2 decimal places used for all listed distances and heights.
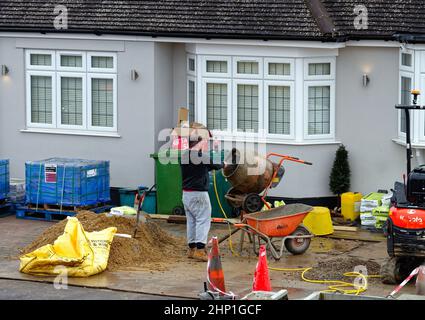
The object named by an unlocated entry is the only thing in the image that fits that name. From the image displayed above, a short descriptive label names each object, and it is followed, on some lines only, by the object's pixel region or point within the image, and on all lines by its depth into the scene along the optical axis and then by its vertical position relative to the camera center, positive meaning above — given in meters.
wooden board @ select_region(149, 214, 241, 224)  20.70 -1.30
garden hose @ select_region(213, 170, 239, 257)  20.18 -0.89
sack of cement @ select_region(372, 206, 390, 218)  19.83 -1.13
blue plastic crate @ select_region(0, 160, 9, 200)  21.25 -0.62
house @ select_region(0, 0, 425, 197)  20.89 +1.26
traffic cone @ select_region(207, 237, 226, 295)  14.79 -1.66
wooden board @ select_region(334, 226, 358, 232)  19.86 -1.44
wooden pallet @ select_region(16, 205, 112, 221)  20.73 -1.24
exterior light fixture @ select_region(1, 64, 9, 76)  22.78 +1.50
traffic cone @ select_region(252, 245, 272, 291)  14.40 -1.66
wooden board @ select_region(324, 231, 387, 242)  19.20 -1.53
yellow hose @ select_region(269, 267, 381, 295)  15.23 -1.90
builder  17.31 -0.83
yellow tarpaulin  16.02 -1.59
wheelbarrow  17.39 -1.27
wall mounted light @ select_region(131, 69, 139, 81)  21.83 +1.34
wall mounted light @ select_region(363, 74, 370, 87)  21.06 +1.22
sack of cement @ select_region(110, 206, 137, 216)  19.09 -1.11
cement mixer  18.80 -0.50
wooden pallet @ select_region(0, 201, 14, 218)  21.42 -1.21
